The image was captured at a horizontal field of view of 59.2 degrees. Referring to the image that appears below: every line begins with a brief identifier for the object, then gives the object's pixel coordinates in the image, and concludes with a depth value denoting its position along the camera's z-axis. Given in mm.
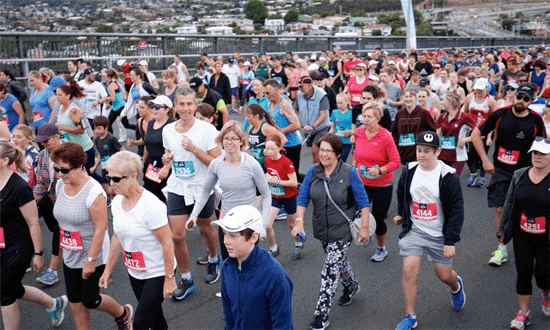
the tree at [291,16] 69250
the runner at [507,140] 5656
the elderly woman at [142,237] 3633
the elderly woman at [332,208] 4426
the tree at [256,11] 52800
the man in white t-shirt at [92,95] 10742
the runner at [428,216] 4188
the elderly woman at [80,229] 3861
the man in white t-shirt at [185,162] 5098
